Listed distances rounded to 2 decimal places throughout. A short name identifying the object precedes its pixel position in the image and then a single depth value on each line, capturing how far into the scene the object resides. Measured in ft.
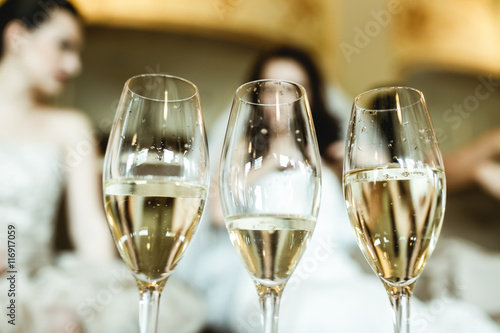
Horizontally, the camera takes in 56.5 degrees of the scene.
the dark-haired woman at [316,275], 2.81
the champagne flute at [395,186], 1.06
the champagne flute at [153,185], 1.00
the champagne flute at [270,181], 1.02
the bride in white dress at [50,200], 2.96
